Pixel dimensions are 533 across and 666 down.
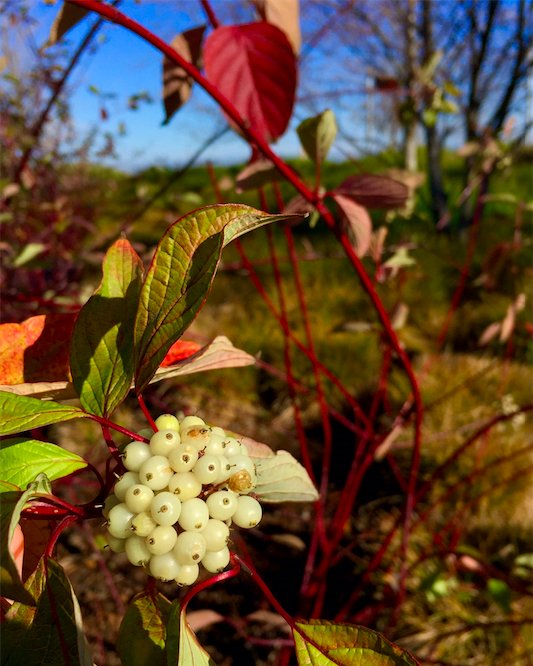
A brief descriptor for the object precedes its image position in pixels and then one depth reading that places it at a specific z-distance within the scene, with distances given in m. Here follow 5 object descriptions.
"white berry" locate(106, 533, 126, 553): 0.23
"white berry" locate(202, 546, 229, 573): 0.23
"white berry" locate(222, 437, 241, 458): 0.24
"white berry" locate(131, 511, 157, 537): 0.22
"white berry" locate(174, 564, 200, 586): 0.22
